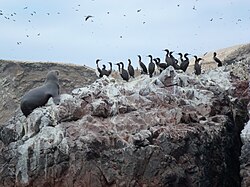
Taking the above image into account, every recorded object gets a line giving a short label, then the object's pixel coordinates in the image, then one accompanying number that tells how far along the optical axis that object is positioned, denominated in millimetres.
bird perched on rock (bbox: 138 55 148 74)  22705
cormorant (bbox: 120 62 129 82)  21534
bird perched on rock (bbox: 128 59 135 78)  22812
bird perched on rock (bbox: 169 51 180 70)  20839
